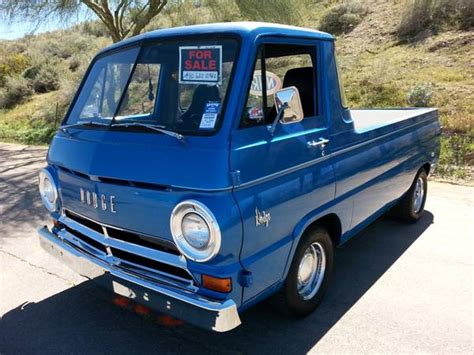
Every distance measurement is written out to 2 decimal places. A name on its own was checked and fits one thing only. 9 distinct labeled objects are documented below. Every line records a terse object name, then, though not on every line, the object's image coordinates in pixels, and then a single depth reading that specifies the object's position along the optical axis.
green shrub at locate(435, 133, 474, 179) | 7.22
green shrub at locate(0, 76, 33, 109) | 24.55
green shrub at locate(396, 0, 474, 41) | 15.52
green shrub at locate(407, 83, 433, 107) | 10.70
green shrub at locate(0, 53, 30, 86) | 28.26
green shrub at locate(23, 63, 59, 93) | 25.17
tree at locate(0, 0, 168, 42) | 11.84
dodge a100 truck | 2.57
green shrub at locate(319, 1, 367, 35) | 18.86
